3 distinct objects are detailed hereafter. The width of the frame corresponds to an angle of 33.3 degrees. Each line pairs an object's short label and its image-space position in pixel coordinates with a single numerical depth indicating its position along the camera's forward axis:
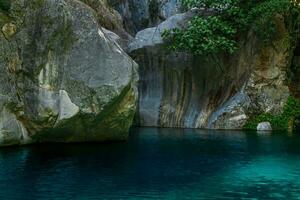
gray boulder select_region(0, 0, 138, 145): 19.48
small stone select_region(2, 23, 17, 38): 19.27
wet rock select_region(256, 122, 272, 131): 28.34
